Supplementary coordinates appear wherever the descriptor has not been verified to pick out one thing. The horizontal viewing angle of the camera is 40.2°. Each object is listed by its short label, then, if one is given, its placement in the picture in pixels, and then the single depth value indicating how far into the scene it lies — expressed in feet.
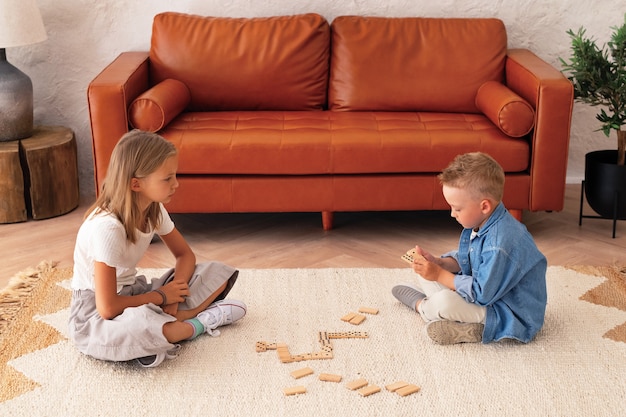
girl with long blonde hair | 7.98
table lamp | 12.08
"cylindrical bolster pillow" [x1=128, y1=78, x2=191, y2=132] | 11.30
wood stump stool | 12.19
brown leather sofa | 11.27
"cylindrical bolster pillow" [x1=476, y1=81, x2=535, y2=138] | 11.27
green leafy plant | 11.47
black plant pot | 11.64
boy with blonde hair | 8.29
